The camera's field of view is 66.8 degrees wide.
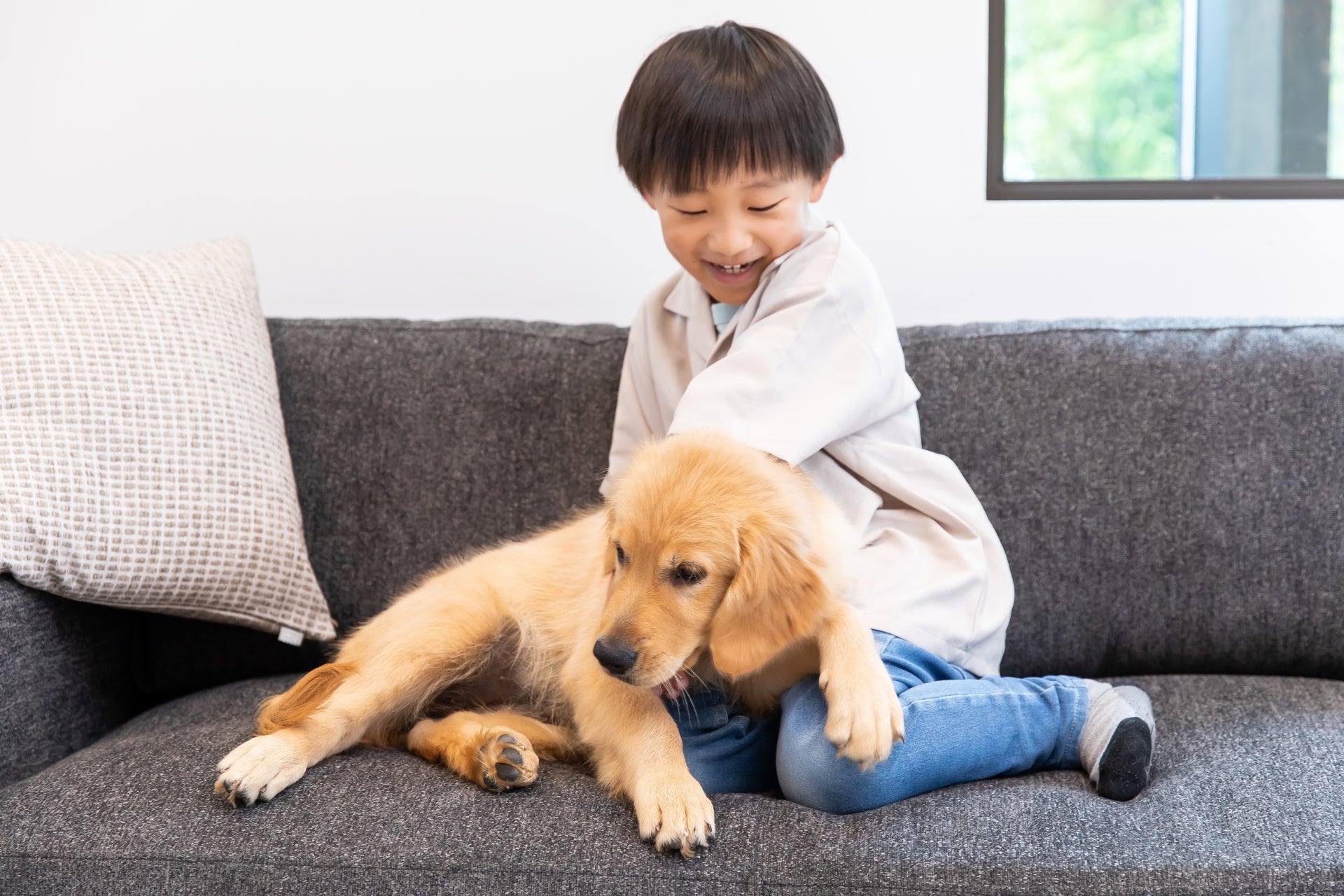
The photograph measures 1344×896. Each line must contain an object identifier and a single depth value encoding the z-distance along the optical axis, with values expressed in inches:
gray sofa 56.7
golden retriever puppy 56.4
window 110.5
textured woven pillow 72.6
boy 61.9
